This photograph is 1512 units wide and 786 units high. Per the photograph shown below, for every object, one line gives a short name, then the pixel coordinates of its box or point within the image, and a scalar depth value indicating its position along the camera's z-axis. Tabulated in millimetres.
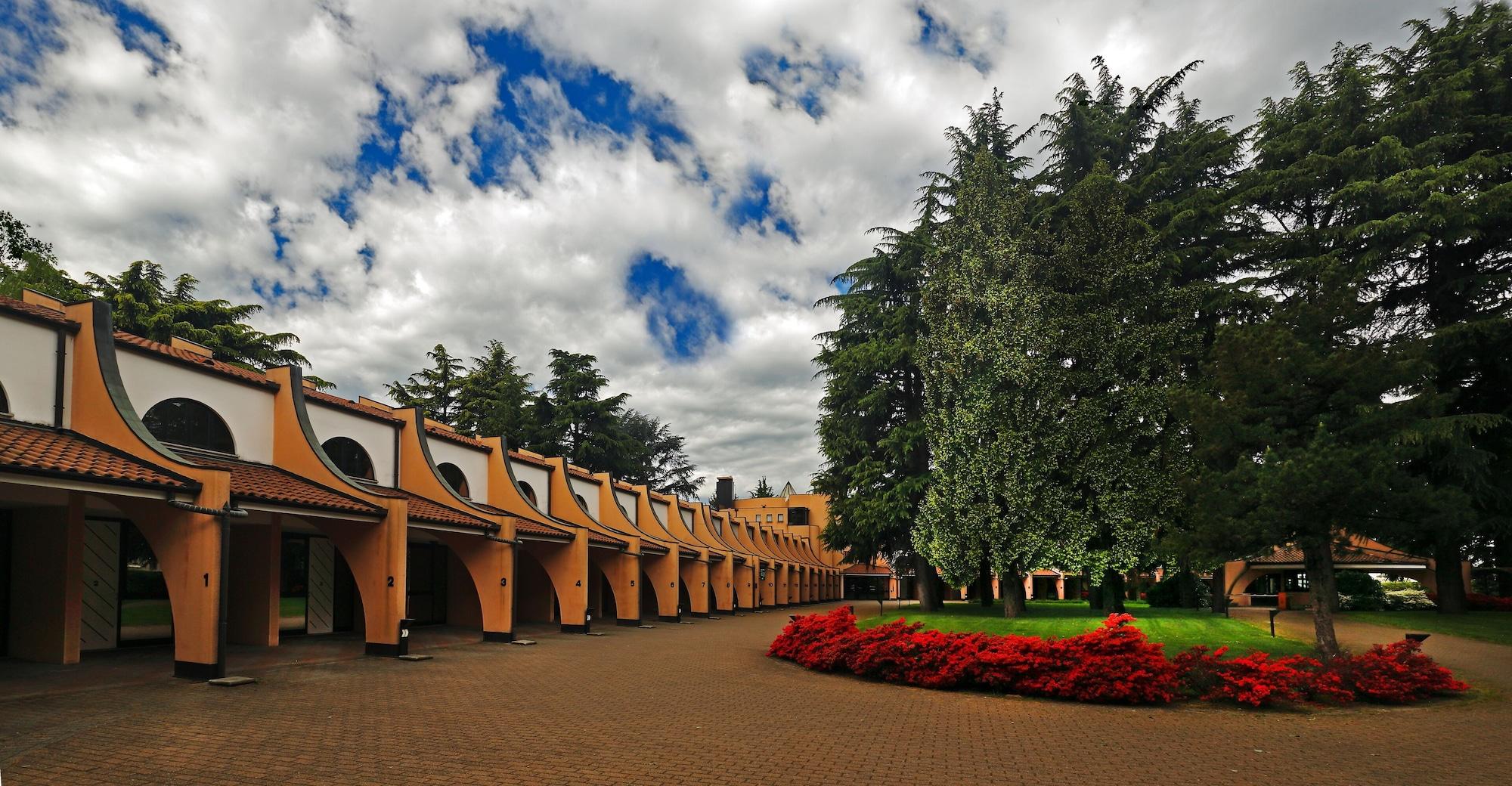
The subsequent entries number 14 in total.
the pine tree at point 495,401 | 48844
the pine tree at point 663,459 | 63500
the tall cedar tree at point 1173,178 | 26258
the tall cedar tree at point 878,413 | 31016
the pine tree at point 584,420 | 49312
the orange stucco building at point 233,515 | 12016
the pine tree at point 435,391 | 51719
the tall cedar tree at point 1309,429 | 13672
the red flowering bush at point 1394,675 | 12406
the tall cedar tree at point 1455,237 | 21609
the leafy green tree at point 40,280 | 30172
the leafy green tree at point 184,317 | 33781
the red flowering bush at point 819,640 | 15781
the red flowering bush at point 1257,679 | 11875
